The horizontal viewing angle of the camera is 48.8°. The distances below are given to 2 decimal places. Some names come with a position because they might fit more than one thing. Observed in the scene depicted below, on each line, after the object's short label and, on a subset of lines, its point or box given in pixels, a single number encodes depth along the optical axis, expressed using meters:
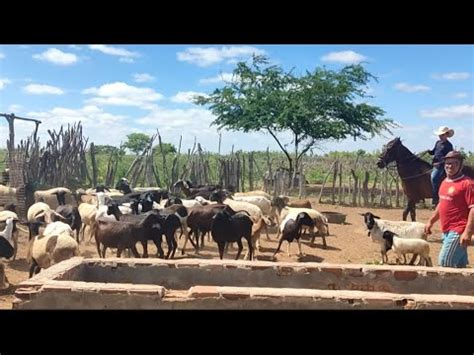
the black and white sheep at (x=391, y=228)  9.33
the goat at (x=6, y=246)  7.78
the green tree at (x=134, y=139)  44.81
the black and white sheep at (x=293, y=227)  9.69
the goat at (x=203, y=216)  9.76
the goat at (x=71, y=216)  9.62
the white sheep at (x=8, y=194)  12.57
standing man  5.48
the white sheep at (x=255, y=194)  13.72
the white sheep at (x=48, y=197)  12.17
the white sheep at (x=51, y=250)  7.12
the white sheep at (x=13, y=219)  8.72
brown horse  12.82
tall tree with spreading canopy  22.69
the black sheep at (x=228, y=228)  8.98
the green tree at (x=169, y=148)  35.83
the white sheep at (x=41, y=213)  9.62
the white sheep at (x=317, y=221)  10.90
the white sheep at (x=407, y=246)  8.57
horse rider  10.33
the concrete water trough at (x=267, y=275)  5.39
